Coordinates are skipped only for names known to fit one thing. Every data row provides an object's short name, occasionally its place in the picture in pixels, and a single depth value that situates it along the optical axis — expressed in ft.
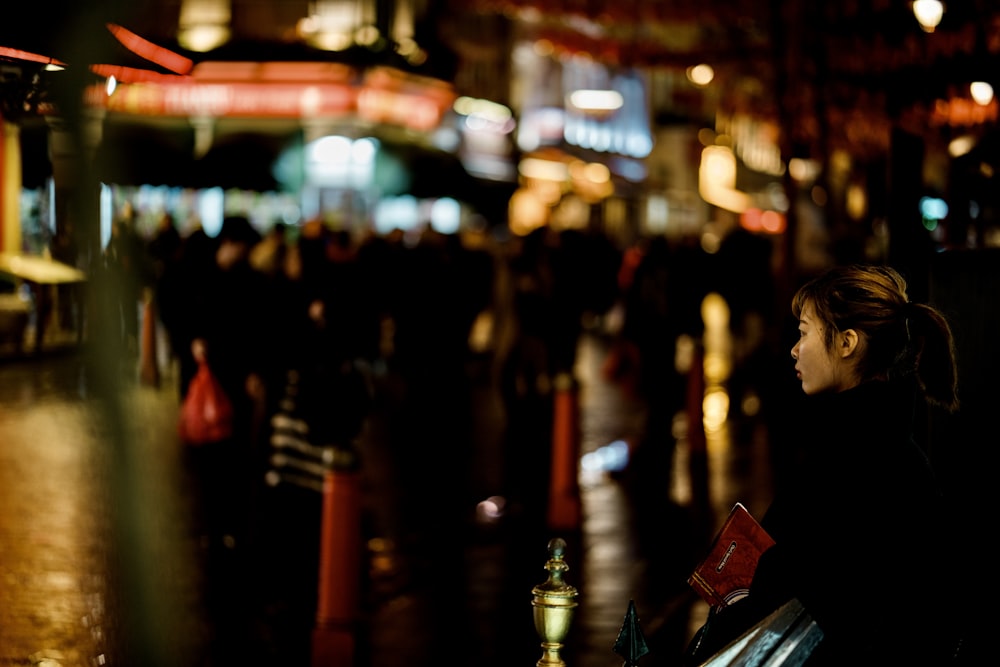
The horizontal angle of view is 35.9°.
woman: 11.39
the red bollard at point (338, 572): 22.89
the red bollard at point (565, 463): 34.63
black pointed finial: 13.84
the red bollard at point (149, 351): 29.99
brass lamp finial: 14.80
